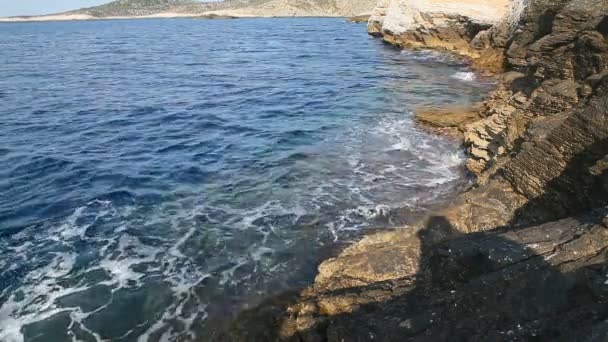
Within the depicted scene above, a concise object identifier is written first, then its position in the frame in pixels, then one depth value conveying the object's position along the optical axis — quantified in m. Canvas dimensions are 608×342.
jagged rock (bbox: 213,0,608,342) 4.59
